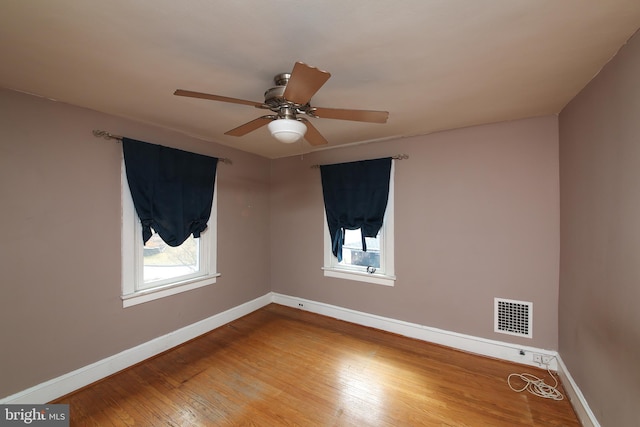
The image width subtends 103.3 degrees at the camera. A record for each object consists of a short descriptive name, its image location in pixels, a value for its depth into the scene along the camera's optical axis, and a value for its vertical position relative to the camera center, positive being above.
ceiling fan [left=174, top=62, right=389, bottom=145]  1.32 +0.60
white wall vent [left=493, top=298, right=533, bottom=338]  2.37 -1.00
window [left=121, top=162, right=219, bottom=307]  2.38 -0.52
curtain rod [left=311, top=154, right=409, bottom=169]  2.94 +0.67
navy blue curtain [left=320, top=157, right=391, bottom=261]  3.06 +0.23
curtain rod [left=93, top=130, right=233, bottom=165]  2.18 +0.70
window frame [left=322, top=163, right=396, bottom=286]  3.05 -0.62
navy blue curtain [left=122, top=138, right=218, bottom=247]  2.41 +0.28
